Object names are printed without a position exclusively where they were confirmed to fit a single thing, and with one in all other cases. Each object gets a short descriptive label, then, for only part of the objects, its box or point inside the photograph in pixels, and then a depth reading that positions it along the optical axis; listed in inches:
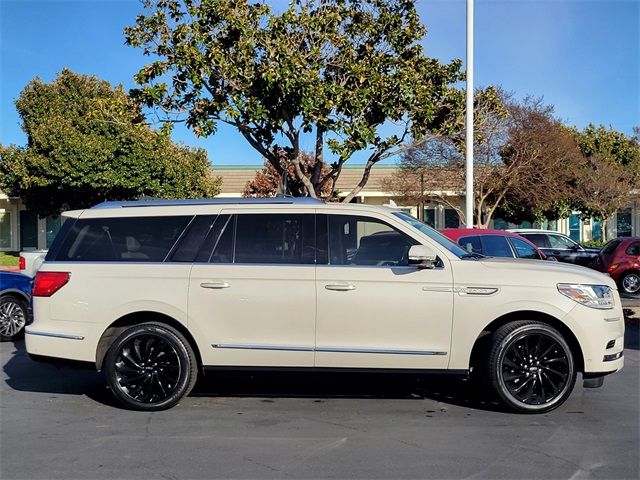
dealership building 1286.9
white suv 224.2
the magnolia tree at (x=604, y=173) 1061.1
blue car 391.9
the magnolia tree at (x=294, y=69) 492.4
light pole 538.9
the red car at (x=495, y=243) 427.5
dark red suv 626.5
